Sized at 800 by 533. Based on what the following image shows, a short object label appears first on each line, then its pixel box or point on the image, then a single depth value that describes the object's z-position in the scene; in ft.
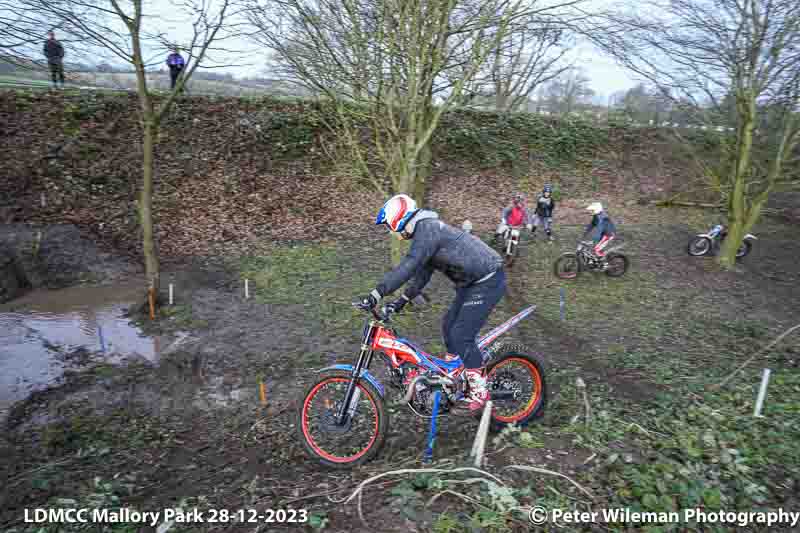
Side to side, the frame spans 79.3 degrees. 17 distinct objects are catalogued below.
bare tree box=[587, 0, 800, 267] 33.53
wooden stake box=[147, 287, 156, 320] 28.19
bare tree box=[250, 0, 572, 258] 24.57
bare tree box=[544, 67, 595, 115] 84.69
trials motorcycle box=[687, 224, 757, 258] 44.98
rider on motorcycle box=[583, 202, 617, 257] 36.60
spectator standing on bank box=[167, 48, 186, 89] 27.48
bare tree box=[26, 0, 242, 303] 23.25
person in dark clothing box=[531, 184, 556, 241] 45.55
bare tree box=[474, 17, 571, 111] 25.77
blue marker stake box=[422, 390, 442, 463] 13.84
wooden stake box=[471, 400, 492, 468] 12.48
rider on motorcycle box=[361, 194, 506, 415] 13.84
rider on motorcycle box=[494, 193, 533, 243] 40.55
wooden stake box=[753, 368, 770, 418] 15.52
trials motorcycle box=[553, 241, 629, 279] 37.11
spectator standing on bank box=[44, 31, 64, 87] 21.59
